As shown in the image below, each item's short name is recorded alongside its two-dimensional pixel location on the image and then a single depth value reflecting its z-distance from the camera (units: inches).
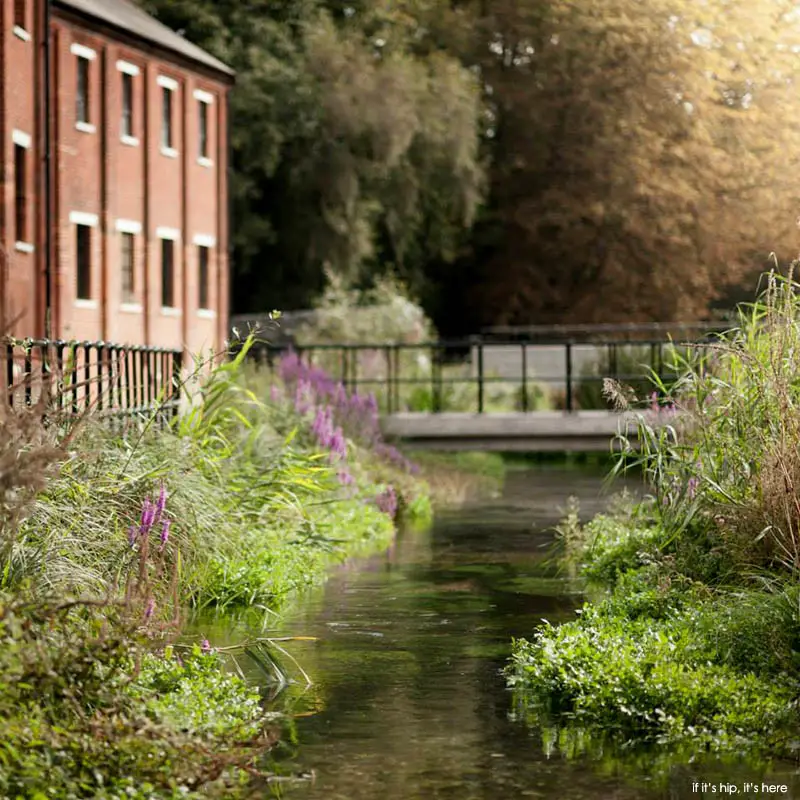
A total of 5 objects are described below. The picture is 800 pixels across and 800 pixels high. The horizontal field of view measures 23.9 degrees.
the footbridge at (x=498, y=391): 1063.0
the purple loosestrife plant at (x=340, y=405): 927.0
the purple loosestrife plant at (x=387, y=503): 850.8
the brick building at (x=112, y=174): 1211.2
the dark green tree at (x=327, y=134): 1867.6
